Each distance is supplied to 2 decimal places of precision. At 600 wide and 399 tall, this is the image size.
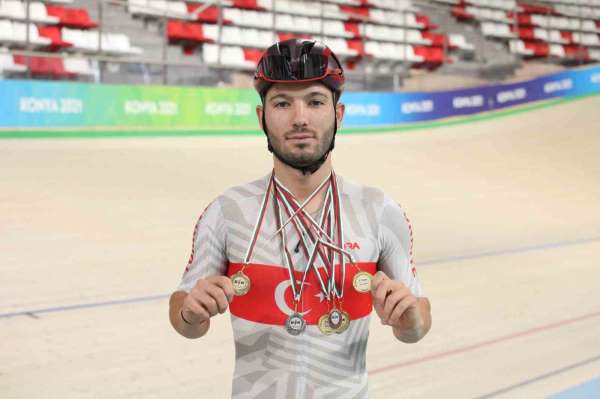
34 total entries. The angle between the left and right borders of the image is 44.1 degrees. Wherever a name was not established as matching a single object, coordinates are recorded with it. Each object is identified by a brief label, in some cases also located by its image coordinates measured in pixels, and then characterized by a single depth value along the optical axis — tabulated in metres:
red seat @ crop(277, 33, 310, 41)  12.95
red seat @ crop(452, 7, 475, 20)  17.38
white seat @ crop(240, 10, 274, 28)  12.89
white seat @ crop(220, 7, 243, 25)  12.80
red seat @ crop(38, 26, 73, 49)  10.16
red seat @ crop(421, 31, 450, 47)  15.98
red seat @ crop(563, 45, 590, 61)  16.36
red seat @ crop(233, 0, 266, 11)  13.12
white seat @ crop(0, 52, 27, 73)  8.43
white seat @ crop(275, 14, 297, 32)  13.19
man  1.41
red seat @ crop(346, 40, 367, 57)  14.27
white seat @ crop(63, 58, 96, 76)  8.91
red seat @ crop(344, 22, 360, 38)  14.66
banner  8.76
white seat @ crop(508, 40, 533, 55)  17.78
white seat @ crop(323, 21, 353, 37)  14.20
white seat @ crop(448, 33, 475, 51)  15.76
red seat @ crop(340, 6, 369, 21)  15.70
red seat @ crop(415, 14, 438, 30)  16.00
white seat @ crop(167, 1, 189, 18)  12.21
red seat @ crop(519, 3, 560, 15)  19.50
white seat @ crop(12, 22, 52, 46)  9.36
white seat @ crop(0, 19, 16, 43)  9.20
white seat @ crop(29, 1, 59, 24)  10.12
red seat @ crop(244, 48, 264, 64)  11.97
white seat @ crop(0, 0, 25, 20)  9.47
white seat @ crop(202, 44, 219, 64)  11.75
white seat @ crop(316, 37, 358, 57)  13.82
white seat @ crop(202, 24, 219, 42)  12.16
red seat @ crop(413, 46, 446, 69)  15.48
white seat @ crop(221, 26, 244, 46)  12.31
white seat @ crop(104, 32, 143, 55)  10.26
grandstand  9.52
